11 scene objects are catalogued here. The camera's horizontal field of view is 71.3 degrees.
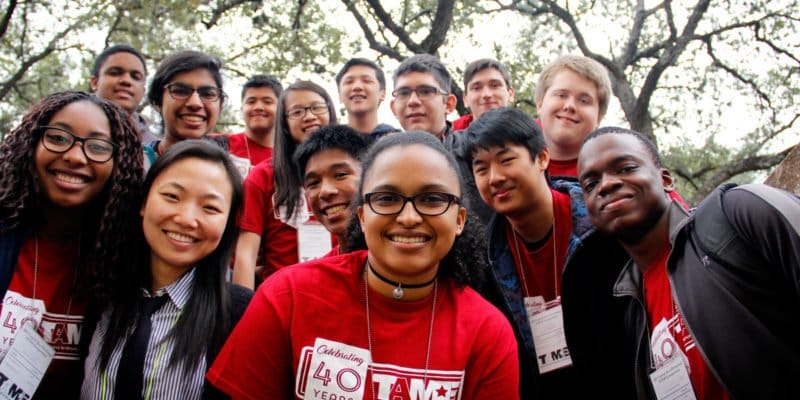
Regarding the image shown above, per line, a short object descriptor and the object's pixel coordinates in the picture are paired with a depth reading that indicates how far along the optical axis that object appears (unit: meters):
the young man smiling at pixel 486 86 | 4.84
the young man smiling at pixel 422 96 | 4.30
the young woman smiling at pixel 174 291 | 2.26
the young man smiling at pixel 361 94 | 4.66
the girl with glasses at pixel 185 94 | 3.87
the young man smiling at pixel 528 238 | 2.86
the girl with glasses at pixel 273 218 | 3.46
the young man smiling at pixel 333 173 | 3.11
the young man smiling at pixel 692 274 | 1.94
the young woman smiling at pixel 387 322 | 2.04
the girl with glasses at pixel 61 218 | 2.42
